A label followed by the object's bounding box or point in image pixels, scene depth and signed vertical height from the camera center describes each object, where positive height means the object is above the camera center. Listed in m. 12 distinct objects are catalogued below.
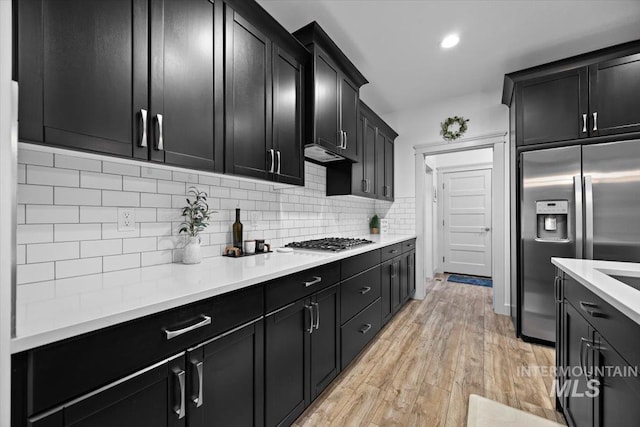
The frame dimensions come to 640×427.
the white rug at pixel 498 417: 1.62 -1.24
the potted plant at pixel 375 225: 4.14 -0.16
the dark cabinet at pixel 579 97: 2.33 +1.08
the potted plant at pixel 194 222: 1.55 -0.04
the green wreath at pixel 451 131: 3.61 +1.15
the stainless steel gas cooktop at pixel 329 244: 2.18 -0.26
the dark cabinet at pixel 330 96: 2.13 +1.03
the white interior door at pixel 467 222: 5.35 -0.16
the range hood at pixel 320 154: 2.27 +0.57
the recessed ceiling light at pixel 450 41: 2.45 +1.59
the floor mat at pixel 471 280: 4.94 -1.25
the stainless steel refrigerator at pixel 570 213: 2.27 +0.01
